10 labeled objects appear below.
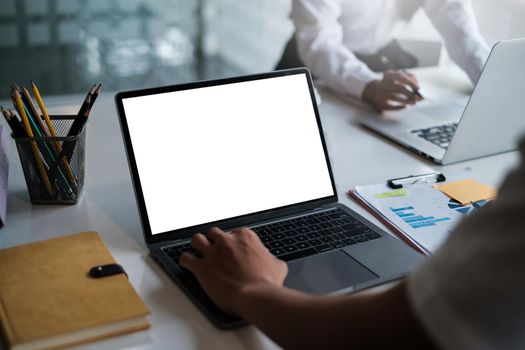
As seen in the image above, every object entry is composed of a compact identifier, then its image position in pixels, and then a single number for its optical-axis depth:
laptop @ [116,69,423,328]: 1.05
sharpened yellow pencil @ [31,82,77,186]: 1.17
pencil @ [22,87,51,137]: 1.17
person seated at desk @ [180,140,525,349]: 0.60
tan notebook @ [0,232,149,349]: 0.83
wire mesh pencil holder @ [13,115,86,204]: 1.17
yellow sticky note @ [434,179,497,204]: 1.32
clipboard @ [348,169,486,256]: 1.17
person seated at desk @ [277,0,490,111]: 1.81
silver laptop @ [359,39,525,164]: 1.41
